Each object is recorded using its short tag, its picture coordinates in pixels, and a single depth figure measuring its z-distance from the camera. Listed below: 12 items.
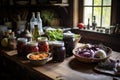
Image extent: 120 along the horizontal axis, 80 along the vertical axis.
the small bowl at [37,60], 1.43
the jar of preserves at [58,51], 1.50
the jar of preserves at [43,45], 1.64
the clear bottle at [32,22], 2.28
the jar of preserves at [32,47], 1.63
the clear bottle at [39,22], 2.27
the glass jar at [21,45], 1.66
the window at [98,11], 2.45
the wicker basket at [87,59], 1.42
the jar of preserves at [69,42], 1.66
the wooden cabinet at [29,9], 2.57
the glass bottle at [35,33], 1.94
